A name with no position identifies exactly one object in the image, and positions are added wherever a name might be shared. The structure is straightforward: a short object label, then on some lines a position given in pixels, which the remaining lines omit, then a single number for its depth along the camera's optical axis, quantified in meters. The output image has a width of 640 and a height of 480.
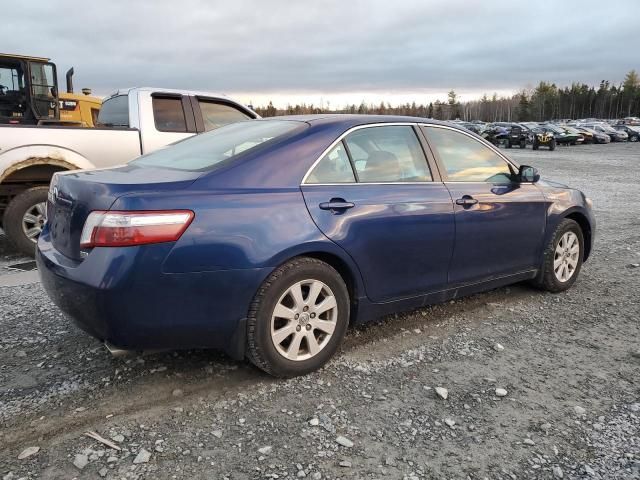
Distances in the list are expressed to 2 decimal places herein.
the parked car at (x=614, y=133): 47.31
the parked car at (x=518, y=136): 35.00
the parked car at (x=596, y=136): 43.22
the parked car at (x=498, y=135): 36.51
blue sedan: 2.74
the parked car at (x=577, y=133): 39.91
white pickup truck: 5.90
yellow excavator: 8.73
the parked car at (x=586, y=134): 41.42
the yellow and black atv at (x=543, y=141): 33.44
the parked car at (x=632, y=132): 49.53
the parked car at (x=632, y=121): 66.29
